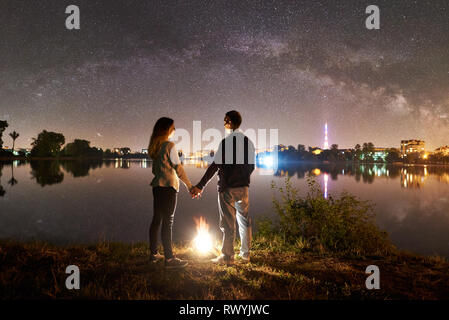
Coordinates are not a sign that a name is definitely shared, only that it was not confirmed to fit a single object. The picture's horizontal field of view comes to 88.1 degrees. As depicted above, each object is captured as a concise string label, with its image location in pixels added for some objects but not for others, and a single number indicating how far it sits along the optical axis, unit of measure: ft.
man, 17.26
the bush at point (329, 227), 26.09
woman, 16.55
